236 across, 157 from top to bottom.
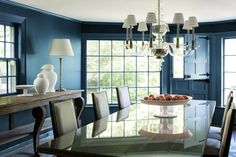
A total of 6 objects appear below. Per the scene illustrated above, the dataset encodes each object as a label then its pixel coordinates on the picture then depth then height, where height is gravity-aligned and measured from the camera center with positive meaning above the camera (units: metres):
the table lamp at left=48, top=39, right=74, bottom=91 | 5.10 +0.47
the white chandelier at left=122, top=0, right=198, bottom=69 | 3.18 +0.55
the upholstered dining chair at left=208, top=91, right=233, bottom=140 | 3.46 -0.70
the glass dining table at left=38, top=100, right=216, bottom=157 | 1.96 -0.49
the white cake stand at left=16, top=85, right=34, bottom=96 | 4.28 -0.17
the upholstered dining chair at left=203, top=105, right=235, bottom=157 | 2.26 -0.46
